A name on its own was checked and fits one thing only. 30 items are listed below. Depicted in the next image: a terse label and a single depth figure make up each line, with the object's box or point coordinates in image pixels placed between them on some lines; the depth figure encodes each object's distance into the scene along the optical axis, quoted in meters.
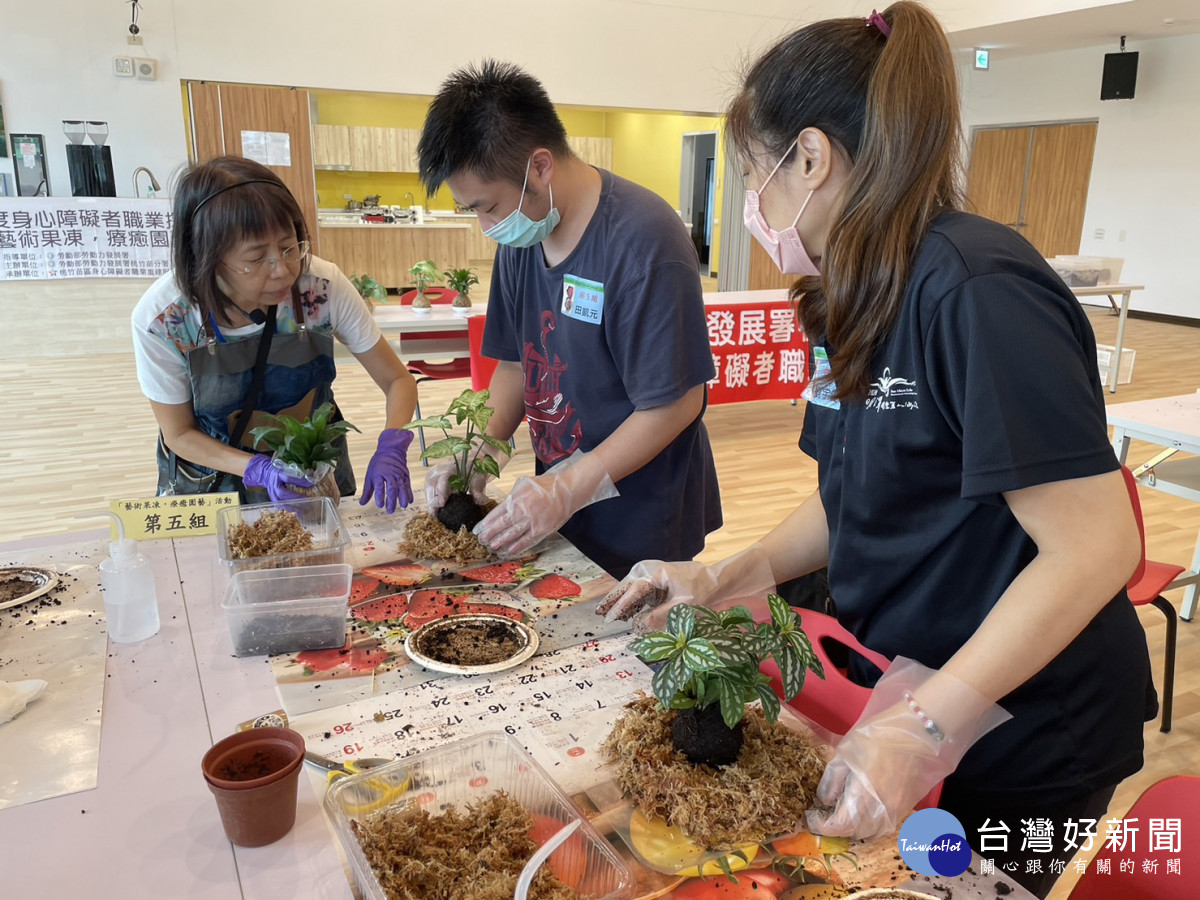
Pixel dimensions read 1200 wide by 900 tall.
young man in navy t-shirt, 1.50
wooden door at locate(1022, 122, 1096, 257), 9.34
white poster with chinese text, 5.99
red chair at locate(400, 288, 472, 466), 4.30
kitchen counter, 9.42
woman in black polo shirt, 0.81
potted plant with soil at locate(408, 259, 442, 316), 4.55
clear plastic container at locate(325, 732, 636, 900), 0.76
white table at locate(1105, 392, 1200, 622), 2.50
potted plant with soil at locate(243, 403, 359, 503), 1.62
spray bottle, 1.17
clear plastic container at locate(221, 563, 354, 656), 1.17
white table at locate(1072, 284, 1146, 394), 5.69
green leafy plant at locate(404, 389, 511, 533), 1.58
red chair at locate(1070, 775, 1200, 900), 0.90
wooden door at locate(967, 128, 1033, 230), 10.04
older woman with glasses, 1.59
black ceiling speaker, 8.17
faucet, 6.44
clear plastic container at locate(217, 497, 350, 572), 1.27
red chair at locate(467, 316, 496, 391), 3.76
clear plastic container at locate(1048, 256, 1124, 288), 5.90
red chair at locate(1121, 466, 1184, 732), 2.08
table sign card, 1.44
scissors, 0.83
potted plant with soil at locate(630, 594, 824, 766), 0.85
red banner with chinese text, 4.53
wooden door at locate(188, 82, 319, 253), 6.52
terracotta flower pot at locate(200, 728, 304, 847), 0.81
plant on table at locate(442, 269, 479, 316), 4.52
